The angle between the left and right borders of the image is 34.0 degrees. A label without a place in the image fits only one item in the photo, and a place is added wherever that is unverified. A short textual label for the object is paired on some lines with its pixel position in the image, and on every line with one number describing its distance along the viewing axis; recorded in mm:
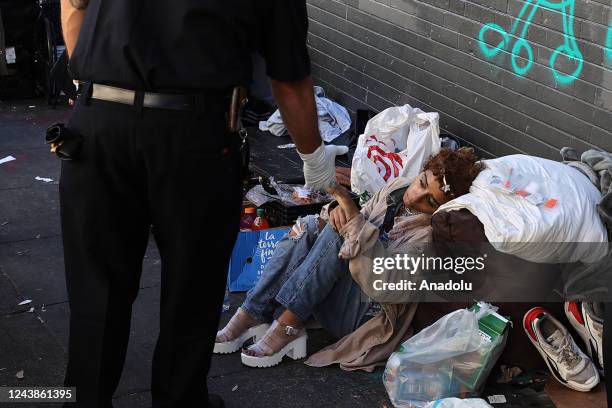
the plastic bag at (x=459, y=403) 3910
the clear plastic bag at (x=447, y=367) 4148
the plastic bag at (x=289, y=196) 5688
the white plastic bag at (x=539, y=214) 4141
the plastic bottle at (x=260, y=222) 5604
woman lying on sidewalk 4387
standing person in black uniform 3223
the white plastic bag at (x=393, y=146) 5781
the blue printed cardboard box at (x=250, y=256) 5113
